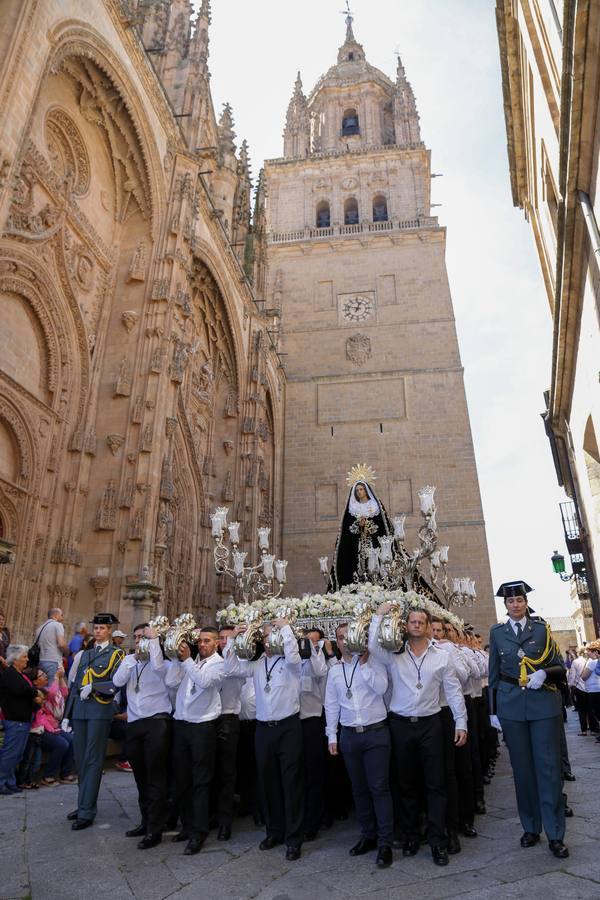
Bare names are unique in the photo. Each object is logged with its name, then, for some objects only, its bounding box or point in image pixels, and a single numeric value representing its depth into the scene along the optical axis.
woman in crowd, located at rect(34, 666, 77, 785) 7.35
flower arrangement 6.90
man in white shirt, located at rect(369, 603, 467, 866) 4.39
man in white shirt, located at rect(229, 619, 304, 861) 4.71
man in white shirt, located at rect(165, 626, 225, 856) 4.93
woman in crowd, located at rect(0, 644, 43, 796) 6.67
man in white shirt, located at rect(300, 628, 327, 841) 5.16
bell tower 27.36
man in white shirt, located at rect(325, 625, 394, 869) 4.38
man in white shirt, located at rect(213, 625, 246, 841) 5.17
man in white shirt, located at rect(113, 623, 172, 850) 4.93
